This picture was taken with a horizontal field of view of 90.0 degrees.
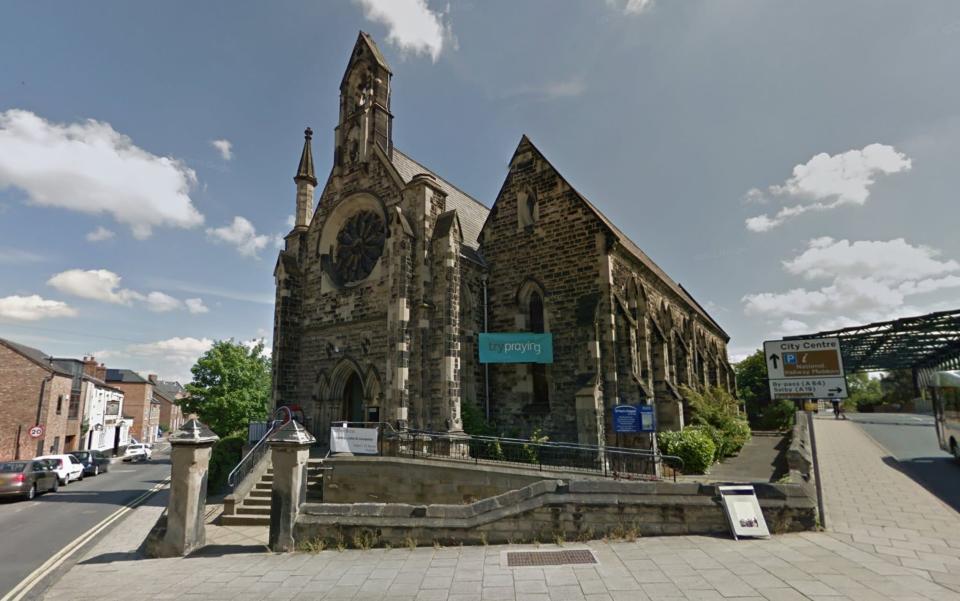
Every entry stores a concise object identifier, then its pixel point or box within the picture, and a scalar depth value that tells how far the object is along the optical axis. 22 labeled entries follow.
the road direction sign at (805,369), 8.73
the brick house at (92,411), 39.09
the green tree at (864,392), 68.00
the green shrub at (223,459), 18.81
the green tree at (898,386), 68.50
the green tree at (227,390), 30.44
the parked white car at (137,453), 39.88
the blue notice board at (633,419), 13.18
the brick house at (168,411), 81.95
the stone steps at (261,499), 12.13
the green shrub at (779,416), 32.69
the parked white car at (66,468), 21.40
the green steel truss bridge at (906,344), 29.91
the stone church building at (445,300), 16.23
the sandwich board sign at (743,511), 7.60
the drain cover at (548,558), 6.96
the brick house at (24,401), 30.83
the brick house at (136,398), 61.69
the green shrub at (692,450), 14.16
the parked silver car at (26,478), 16.41
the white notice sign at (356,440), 14.18
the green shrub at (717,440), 17.16
